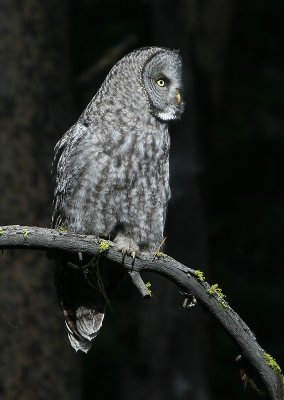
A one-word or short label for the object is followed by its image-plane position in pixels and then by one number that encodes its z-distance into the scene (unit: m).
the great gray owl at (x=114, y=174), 8.48
